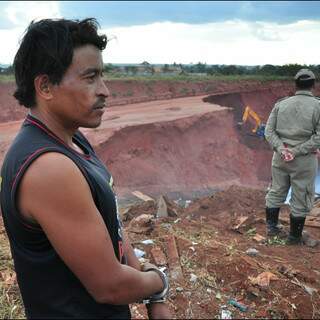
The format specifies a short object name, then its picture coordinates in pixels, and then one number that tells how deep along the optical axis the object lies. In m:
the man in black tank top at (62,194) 1.28
